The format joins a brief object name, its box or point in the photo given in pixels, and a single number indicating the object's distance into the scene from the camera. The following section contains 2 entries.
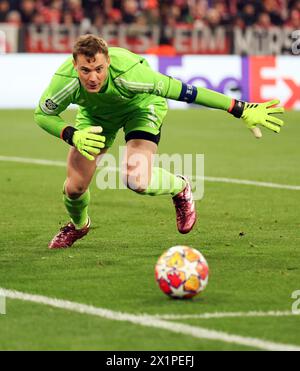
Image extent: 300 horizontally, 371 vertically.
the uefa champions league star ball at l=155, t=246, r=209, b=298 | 13.93
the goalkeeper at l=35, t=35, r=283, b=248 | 16.70
